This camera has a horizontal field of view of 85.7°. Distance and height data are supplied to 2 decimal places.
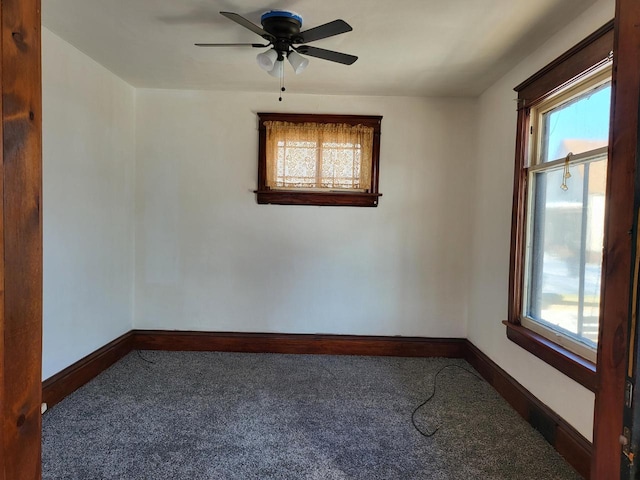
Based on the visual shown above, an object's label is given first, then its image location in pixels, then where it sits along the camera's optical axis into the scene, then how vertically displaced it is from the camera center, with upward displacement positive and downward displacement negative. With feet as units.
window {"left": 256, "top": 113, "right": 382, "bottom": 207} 10.58 +1.96
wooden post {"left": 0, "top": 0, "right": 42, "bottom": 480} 2.19 -0.16
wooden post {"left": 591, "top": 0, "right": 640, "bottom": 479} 1.99 -0.06
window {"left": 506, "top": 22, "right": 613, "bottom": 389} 5.98 +0.43
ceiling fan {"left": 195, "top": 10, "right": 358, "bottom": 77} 5.98 +3.40
